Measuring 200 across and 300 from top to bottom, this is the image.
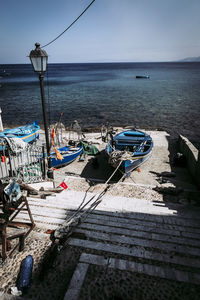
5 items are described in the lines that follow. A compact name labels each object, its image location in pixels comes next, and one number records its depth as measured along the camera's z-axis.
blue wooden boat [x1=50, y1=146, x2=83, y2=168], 13.60
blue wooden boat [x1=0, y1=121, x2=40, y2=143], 16.01
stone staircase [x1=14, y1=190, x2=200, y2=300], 3.58
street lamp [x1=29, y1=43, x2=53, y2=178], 6.30
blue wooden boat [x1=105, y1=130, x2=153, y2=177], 11.29
